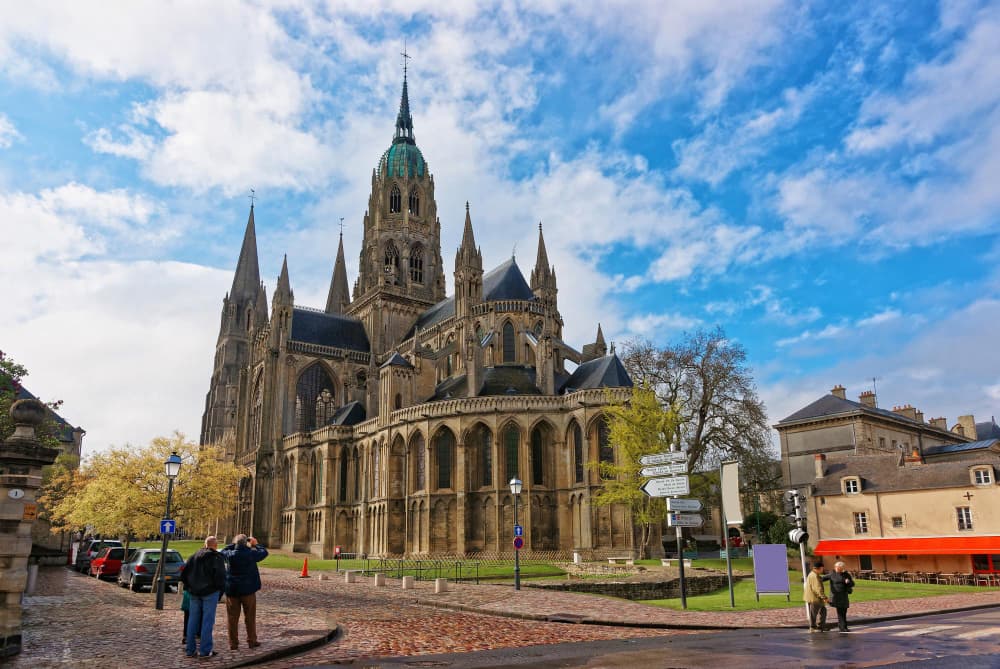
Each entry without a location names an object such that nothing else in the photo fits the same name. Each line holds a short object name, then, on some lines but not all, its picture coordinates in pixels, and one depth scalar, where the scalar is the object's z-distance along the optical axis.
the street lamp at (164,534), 17.86
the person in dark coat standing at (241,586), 11.09
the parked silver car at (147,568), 22.36
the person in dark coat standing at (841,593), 13.41
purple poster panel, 19.05
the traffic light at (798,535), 15.50
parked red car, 29.08
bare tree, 42.84
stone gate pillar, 10.23
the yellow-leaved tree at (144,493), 31.27
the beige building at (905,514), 35.84
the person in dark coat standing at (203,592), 10.77
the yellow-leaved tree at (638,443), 35.47
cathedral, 44.25
